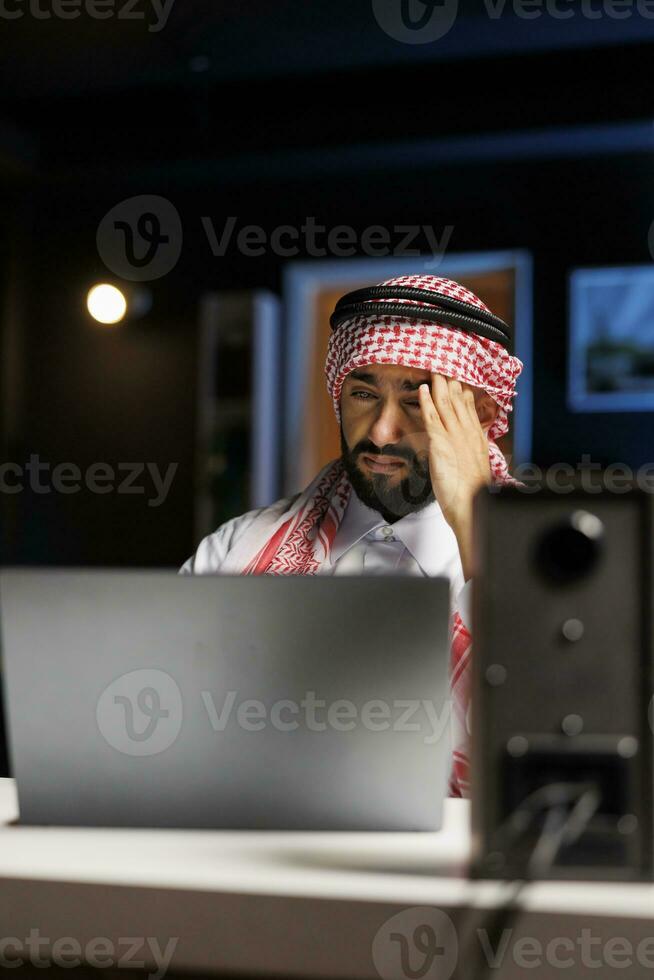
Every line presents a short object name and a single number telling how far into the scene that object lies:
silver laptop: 2.82
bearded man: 4.02
